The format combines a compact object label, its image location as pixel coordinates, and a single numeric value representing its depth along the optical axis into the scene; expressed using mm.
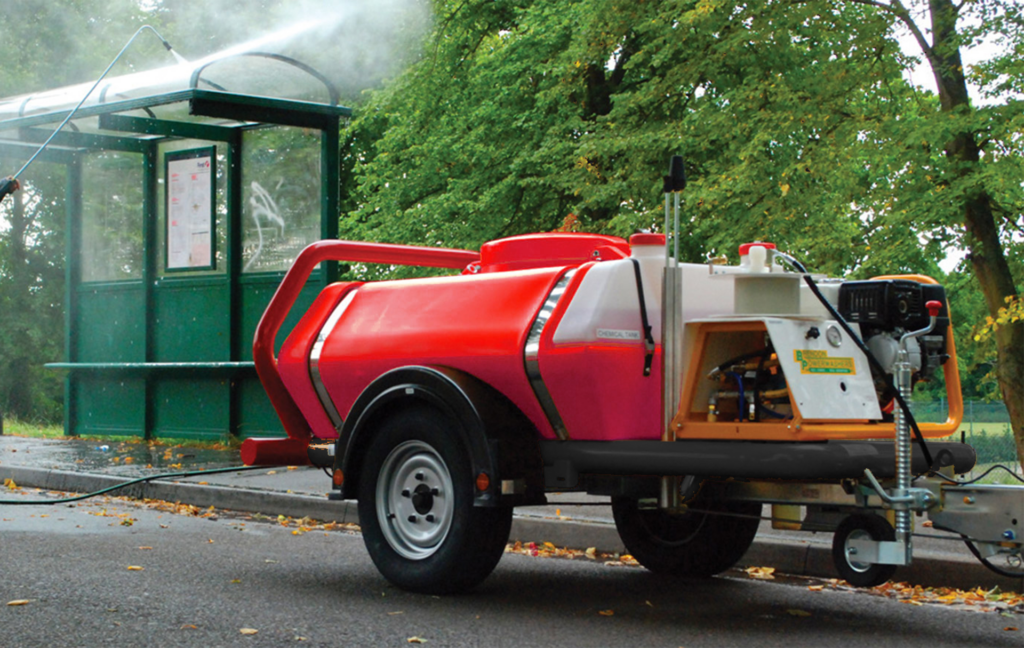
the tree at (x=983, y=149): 13219
